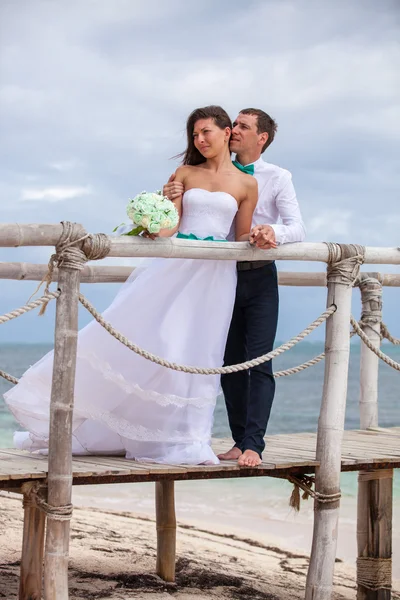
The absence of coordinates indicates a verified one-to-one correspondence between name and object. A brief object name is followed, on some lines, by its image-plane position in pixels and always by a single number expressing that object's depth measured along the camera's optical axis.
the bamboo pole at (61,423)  4.07
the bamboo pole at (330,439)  4.90
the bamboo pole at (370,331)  6.30
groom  4.78
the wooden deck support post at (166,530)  6.05
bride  4.61
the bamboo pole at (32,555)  4.69
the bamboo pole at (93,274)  5.95
